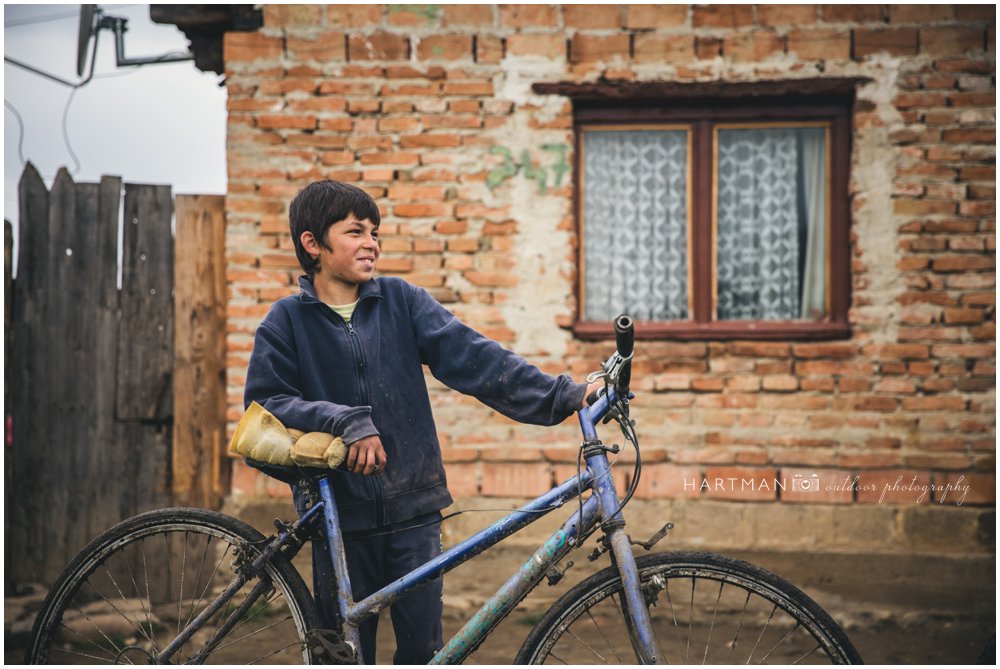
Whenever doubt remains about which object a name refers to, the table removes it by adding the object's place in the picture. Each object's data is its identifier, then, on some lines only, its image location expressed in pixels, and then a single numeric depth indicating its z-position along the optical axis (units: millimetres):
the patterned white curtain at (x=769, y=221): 4402
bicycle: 1979
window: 4359
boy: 2227
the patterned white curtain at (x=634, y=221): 4449
